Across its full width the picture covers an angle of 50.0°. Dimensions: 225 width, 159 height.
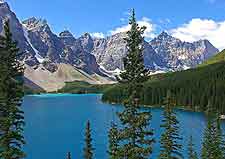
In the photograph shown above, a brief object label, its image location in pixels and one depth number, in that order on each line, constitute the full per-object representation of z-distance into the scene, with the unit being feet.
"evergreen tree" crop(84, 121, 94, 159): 87.47
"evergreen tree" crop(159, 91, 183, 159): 89.66
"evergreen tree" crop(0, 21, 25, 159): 68.76
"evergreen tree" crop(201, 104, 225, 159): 110.95
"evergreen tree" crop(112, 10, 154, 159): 64.28
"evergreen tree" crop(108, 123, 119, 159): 89.65
